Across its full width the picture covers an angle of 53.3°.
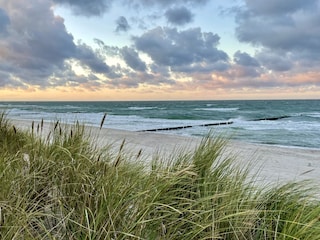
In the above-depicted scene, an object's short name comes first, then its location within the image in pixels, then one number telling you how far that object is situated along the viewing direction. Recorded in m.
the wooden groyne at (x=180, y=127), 18.98
